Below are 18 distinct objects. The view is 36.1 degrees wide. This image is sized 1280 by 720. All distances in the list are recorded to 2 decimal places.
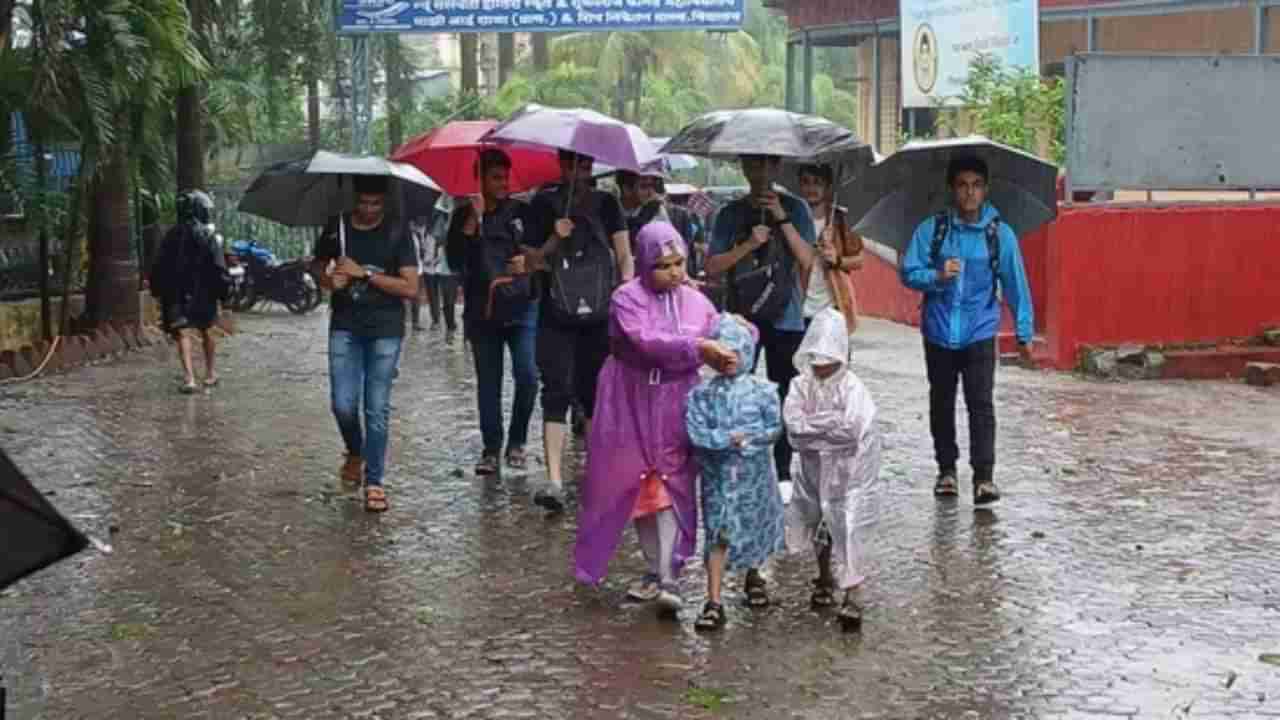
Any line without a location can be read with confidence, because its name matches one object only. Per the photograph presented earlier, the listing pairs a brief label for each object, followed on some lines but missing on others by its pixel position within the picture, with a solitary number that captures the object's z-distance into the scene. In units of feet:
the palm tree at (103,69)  51.03
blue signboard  82.38
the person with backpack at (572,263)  30.86
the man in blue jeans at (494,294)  32.37
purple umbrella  29.88
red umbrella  36.45
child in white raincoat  23.32
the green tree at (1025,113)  59.98
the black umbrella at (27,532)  11.62
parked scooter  82.94
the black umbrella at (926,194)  31.17
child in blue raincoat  23.13
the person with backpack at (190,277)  47.24
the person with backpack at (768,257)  28.58
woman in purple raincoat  23.75
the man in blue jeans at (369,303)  30.14
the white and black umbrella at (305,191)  30.42
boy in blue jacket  30.40
